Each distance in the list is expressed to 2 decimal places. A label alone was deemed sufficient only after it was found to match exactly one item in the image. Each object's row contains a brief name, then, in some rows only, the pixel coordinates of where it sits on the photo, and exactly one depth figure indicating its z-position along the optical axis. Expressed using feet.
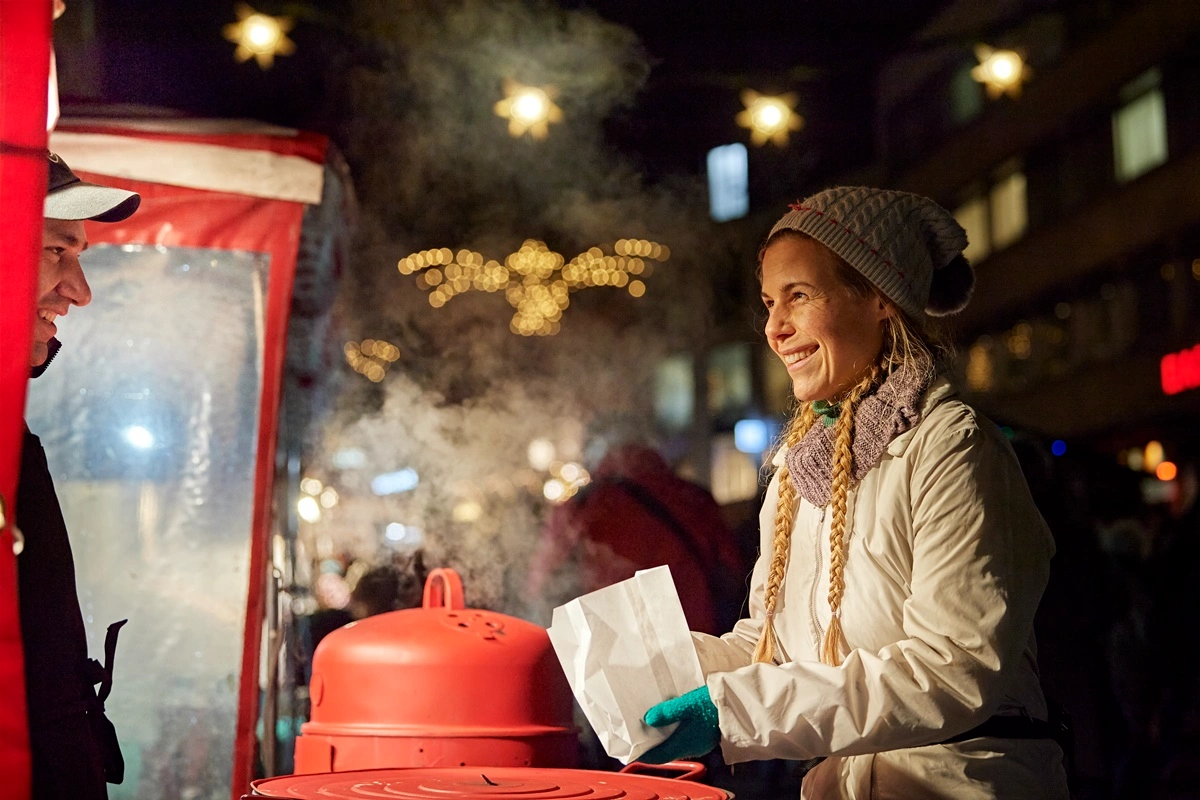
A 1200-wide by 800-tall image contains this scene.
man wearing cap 7.34
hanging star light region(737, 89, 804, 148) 16.11
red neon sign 55.88
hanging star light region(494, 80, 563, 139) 13.99
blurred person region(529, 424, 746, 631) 14.15
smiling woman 6.56
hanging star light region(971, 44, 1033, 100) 16.85
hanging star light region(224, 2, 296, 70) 12.91
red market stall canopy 10.46
